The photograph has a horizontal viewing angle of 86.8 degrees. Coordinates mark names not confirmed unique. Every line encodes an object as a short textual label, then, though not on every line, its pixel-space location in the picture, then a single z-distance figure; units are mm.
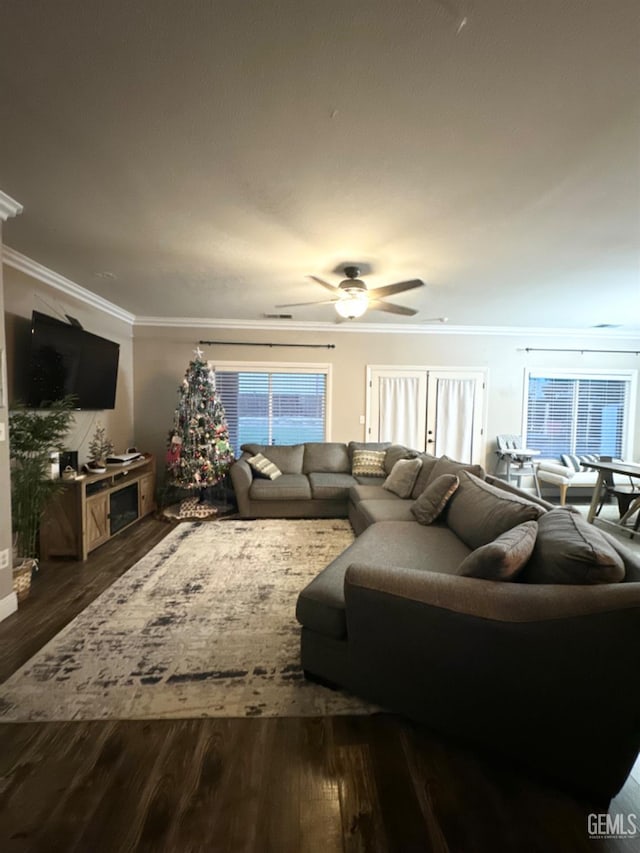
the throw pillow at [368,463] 4758
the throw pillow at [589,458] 5480
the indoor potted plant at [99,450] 3644
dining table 4035
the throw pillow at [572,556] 1233
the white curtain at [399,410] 5578
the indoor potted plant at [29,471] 2613
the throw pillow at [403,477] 3646
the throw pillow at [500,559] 1364
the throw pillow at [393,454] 4611
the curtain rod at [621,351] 5611
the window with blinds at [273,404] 5465
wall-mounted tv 3021
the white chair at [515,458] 5309
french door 5578
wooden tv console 3092
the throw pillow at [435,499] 2740
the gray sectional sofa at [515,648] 1121
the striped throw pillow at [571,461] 5457
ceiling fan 2870
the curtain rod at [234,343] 5289
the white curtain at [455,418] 5609
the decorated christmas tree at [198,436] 4473
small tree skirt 4301
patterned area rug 1598
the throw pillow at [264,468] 4547
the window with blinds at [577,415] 5754
